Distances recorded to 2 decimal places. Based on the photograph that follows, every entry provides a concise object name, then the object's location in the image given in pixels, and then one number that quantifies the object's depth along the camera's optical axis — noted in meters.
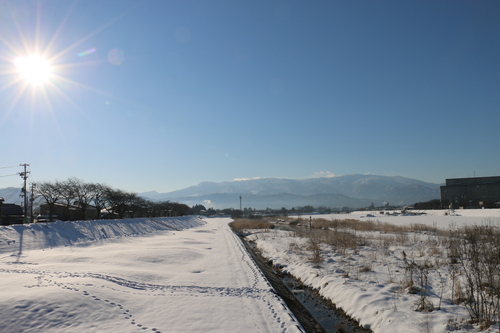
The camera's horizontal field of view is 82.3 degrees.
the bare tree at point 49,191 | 48.91
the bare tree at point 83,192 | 52.28
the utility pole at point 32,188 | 50.67
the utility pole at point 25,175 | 52.19
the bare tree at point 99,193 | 55.81
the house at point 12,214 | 50.54
